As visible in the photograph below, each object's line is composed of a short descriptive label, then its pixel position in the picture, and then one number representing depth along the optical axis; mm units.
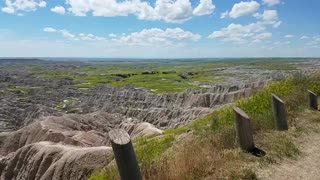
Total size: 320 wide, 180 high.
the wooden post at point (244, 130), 5323
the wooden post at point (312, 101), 8241
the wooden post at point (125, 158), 3579
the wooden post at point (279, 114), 6443
